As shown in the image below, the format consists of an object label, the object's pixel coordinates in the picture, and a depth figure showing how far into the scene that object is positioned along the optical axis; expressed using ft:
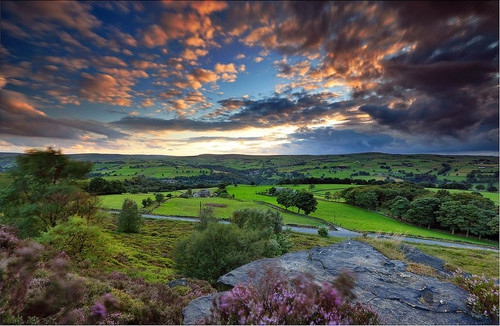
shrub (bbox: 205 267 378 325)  9.04
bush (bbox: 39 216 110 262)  42.45
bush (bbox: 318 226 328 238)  166.86
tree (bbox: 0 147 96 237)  47.80
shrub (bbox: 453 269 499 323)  13.85
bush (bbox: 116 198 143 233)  153.89
